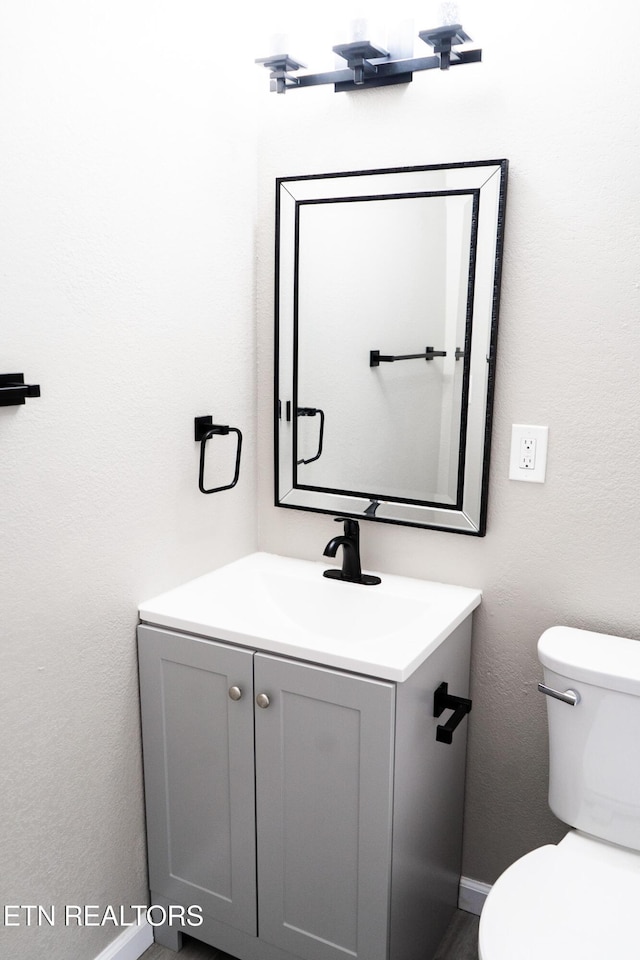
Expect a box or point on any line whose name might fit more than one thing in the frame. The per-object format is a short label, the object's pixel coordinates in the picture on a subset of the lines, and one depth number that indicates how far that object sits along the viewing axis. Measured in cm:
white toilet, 124
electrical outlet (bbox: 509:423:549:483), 169
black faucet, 185
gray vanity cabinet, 145
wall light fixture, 156
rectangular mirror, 170
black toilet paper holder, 157
